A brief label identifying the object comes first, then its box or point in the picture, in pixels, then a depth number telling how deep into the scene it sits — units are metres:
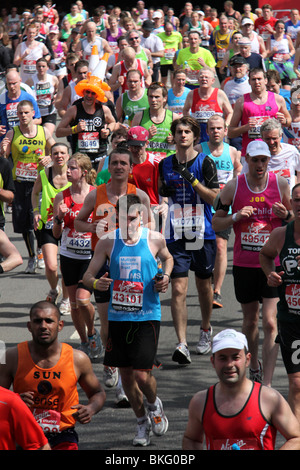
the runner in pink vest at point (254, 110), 21.66
